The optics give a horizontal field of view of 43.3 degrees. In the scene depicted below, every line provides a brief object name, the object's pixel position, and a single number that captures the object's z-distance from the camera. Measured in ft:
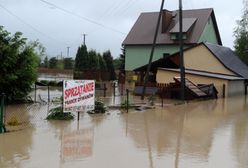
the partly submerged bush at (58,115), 37.66
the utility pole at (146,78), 69.25
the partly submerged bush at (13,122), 34.36
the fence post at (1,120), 29.15
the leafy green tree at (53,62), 237.21
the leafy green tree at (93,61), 151.18
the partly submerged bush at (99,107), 44.10
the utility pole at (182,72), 67.08
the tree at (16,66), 50.92
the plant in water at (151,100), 58.49
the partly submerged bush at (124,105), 50.85
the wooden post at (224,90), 86.37
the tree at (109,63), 156.98
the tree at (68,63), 238.16
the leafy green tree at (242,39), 133.34
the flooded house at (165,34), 127.14
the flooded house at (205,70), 86.49
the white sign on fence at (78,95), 35.90
